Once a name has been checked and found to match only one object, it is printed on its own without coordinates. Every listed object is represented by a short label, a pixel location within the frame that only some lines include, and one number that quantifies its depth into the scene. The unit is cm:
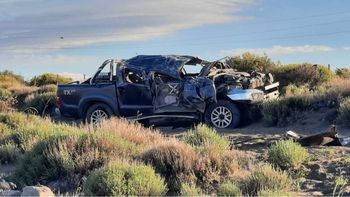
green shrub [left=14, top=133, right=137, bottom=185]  1099
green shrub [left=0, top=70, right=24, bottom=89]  4568
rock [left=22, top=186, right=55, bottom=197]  812
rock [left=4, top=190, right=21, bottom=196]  912
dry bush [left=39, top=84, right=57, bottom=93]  3581
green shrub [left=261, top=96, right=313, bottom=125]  1844
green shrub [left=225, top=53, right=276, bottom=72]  3662
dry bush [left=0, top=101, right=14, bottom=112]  2377
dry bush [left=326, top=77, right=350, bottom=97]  1928
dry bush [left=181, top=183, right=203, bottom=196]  865
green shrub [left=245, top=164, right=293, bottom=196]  895
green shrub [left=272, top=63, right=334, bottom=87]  3112
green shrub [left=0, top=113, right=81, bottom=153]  1362
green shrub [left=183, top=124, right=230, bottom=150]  1218
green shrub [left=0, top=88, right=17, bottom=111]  2428
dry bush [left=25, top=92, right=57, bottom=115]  2737
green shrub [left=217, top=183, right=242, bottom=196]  855
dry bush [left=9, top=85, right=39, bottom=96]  3798
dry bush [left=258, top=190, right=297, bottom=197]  794
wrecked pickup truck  1775
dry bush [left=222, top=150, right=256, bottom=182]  1025
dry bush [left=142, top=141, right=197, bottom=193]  1006
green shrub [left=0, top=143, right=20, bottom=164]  1366
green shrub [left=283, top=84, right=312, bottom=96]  2033
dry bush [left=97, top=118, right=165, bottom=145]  1296
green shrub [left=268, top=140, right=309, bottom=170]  1073
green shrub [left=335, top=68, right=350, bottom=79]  3438
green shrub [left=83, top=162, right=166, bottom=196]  899
